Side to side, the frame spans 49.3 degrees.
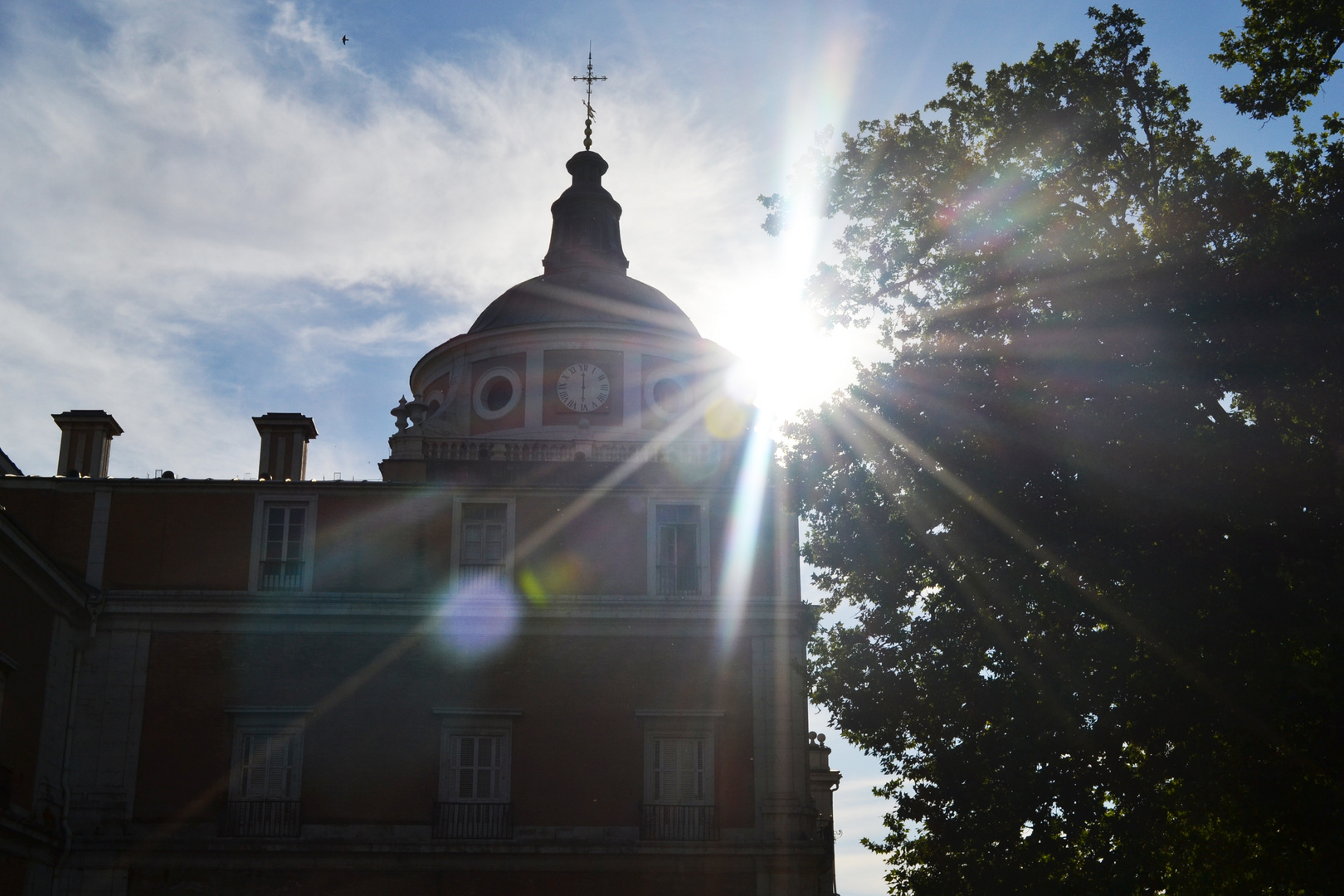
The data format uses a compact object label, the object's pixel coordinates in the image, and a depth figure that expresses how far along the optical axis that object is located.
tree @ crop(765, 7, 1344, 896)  18.36
